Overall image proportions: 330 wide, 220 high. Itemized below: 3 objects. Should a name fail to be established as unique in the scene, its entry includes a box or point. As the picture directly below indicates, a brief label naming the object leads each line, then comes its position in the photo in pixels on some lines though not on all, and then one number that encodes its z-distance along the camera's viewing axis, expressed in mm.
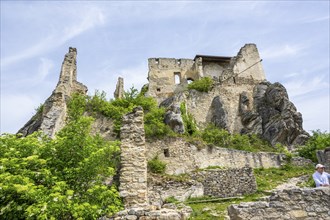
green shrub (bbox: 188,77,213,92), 31875
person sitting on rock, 6746
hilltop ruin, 8719
